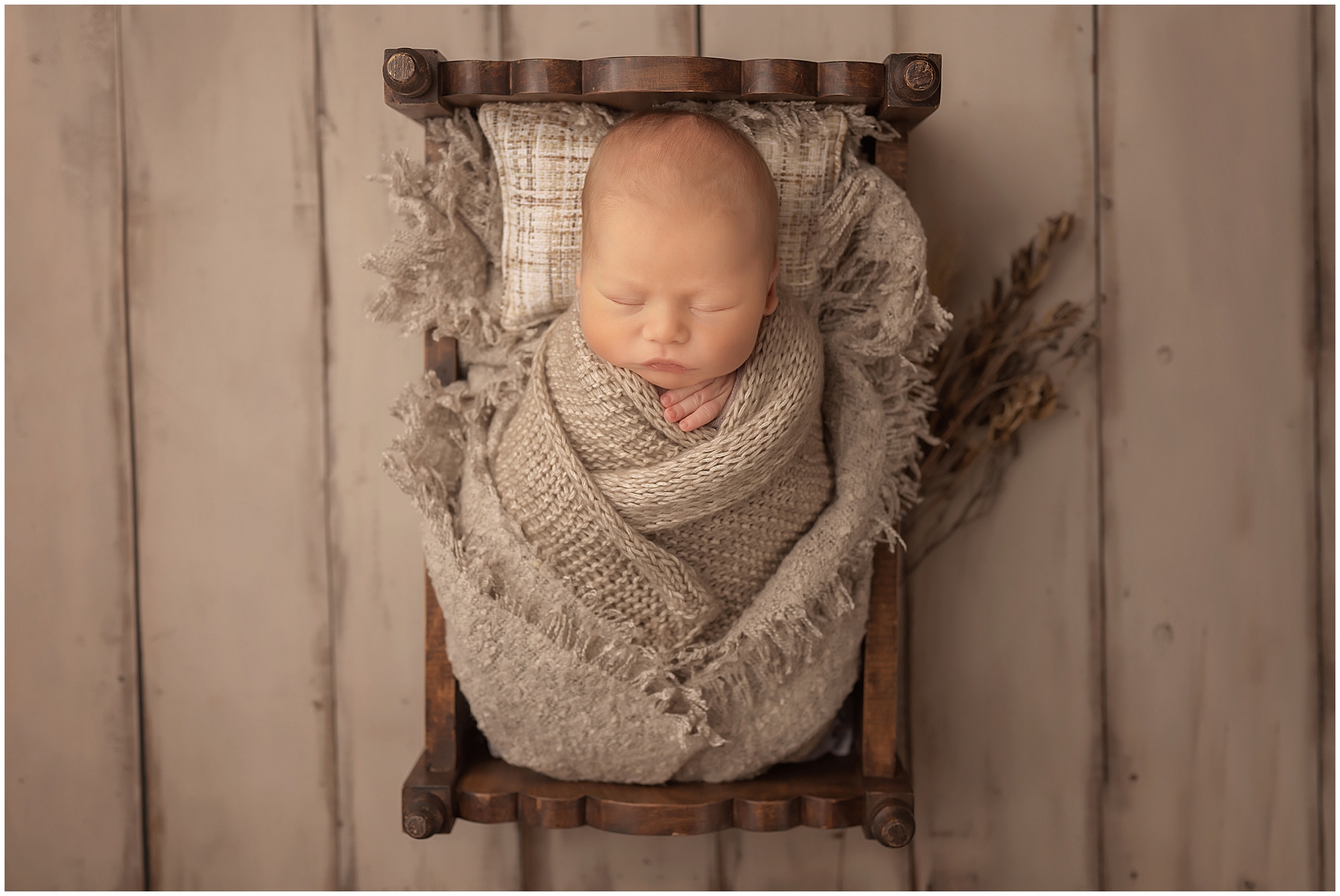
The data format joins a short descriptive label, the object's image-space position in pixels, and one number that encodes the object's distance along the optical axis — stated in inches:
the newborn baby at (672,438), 21.0
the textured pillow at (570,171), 24.6
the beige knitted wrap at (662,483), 22.9
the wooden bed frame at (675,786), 23.1
